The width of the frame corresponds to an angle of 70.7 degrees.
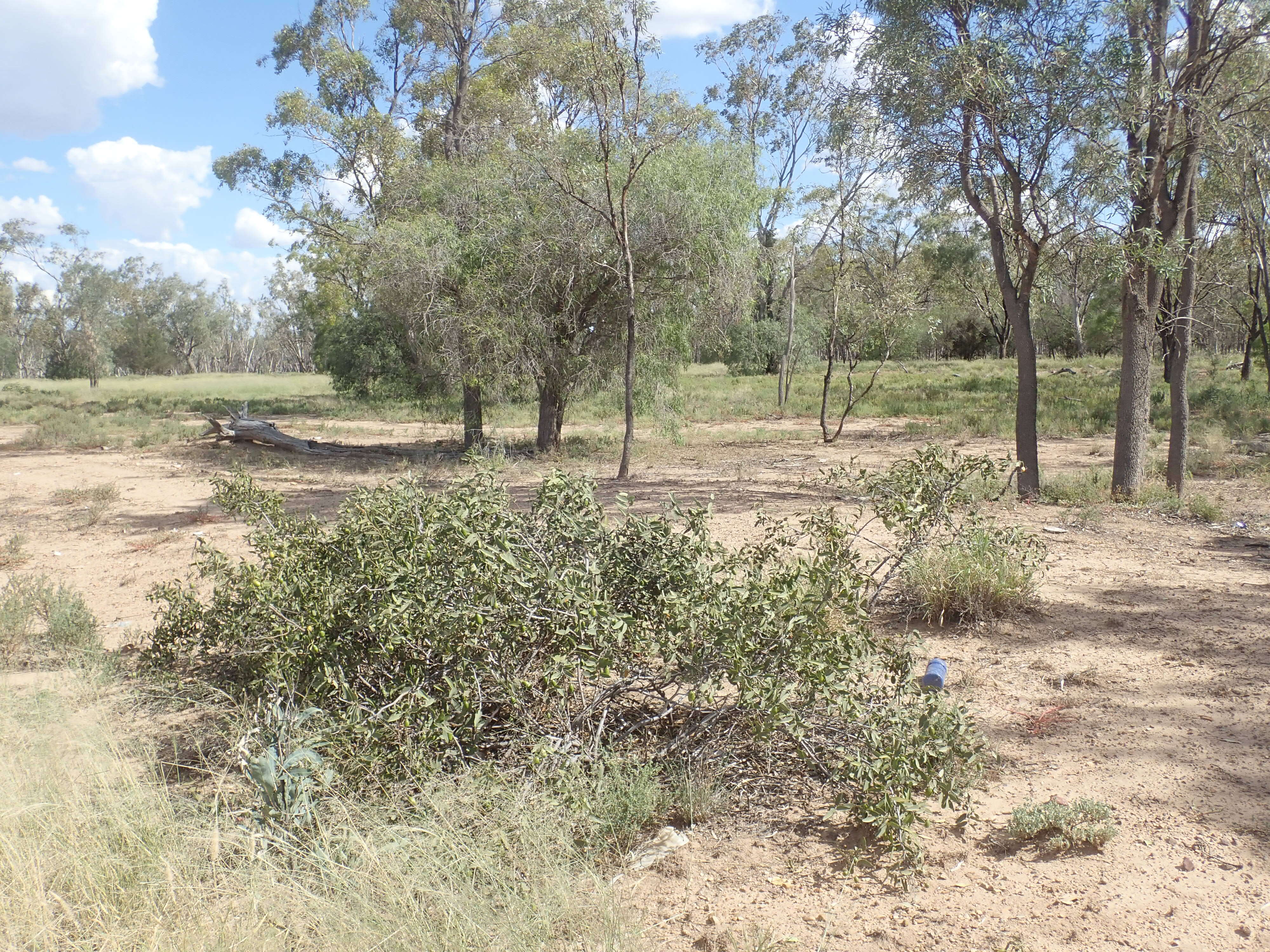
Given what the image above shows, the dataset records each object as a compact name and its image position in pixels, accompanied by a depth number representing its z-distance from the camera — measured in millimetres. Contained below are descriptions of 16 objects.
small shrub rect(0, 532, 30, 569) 8250
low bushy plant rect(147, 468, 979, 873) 3682
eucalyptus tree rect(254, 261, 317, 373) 57625
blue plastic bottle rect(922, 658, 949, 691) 4785
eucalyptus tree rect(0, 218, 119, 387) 54000
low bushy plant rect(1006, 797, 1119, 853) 3490
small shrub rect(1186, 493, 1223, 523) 9383
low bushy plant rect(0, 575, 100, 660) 5859
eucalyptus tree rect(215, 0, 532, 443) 18562
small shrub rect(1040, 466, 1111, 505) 10430
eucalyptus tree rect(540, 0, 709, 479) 12000
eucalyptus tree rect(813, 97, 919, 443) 11109
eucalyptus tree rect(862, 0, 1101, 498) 9727
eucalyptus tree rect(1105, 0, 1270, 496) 9383
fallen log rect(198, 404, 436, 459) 17031
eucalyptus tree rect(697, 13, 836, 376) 30719
